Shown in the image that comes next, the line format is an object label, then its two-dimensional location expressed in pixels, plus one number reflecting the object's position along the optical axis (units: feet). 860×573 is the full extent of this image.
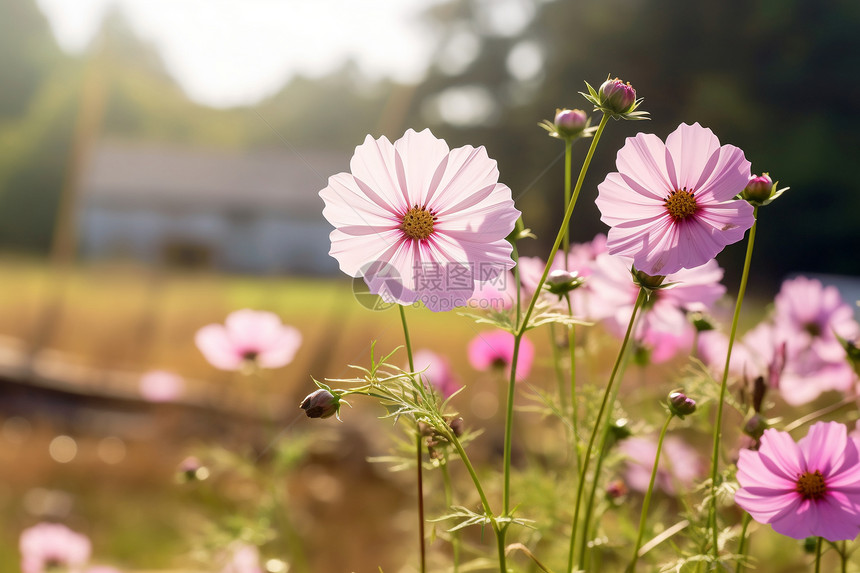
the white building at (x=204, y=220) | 34.04
